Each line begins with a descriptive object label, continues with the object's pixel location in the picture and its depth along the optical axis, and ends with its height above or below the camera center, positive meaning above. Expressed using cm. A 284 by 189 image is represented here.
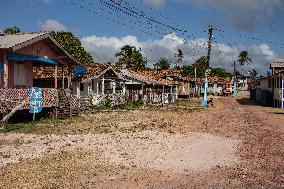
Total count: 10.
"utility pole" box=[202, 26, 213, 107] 4484 +555
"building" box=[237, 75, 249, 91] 13445 +262
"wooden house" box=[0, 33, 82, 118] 1981 +174
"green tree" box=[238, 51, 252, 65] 11531 +947
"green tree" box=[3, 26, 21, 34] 4503 +707
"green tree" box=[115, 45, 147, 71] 6938 +576
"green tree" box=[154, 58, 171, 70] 8750 +575
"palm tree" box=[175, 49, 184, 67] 10625 +921
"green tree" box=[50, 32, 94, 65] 4834 +589
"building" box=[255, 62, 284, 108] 3762 -7
